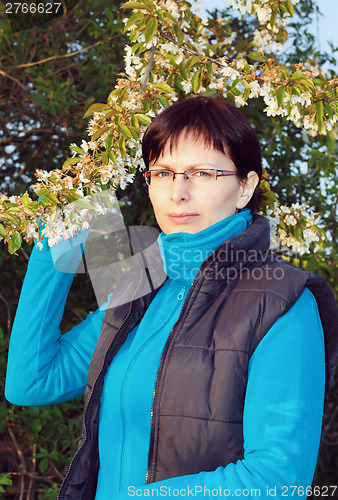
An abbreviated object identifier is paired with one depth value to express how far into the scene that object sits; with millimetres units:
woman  2697
